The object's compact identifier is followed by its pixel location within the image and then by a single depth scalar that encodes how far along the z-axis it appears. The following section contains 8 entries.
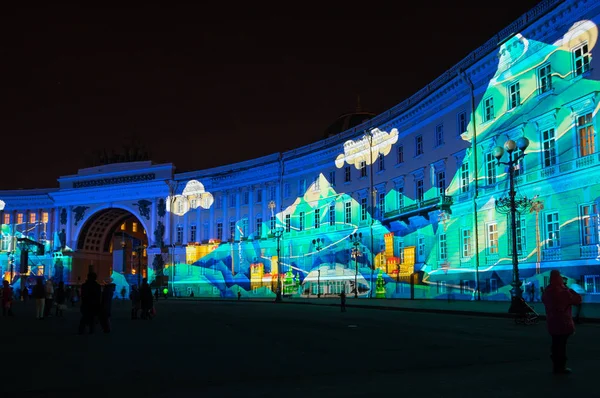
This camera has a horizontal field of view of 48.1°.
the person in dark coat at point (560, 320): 9.34
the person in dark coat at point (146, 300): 26.69
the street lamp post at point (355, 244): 50.94
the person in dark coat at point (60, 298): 30.27
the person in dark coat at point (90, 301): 18.05
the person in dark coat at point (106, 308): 18.89
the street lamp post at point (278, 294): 54.10
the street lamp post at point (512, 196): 24.40
